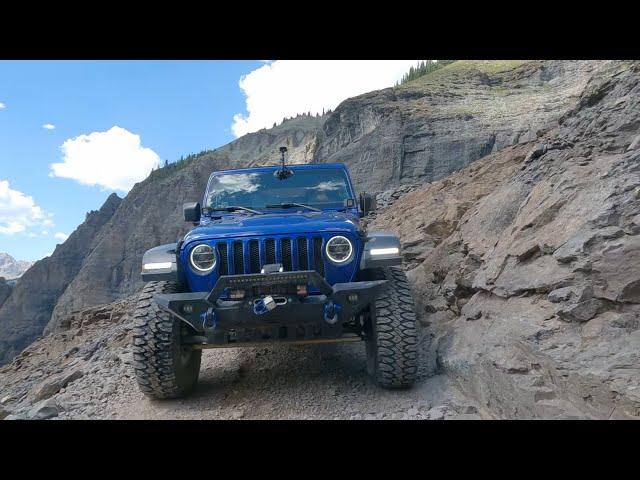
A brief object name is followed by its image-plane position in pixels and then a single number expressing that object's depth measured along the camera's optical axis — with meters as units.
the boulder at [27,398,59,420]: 4.43
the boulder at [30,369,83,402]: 6.10
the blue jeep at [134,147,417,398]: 3.88
